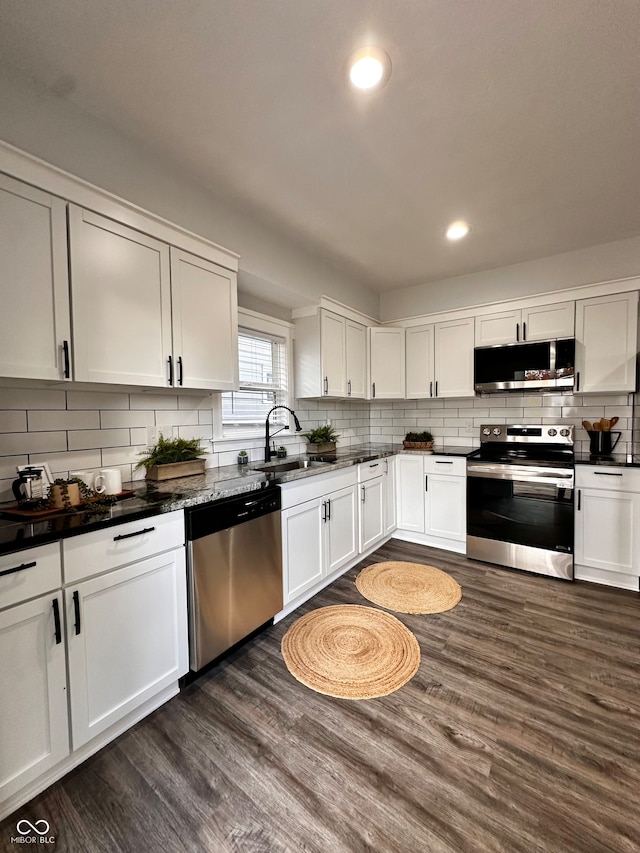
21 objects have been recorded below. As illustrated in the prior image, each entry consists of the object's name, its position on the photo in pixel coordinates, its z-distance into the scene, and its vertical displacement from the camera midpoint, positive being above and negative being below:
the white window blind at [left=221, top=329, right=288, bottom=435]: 2.84 +0.29
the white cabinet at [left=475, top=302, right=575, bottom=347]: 3.11 +0.82
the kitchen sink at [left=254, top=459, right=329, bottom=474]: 2.68 -0.41
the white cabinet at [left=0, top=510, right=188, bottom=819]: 1.19 -0.88
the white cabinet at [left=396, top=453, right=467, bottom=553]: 3.37 -0.86
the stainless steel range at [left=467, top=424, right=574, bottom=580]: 2.88 -0.78
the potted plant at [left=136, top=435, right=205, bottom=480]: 2.08 -0.25
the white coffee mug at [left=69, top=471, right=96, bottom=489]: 1.72 -0.29
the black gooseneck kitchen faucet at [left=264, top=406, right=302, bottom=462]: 2.85 -0.27
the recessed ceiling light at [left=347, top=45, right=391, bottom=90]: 1.38 +1.41
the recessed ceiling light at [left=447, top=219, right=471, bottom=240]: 2.70 +1.45
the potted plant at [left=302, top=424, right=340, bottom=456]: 3.33 -0.23
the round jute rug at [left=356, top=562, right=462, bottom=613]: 2.51 -1.35
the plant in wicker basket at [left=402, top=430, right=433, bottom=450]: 3.82 -0.29
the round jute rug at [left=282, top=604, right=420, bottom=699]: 1.79 -1.36
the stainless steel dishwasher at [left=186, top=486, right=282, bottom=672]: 1.75 -0.84
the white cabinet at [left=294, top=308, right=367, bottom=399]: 3.24 +0.57
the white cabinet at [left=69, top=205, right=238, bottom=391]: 1.61 +0.57
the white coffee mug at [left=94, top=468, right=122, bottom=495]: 1.74 -0.32
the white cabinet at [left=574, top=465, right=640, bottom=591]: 2.68 -0.89
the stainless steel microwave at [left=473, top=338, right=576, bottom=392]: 3.04 +0.43
